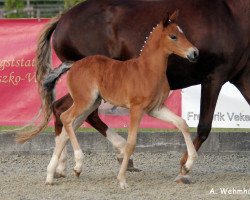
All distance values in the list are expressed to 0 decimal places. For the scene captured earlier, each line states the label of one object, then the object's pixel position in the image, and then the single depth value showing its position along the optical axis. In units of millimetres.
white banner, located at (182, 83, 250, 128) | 15611
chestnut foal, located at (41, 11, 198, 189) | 10934
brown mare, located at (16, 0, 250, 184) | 12046
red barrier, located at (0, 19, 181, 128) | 15957
